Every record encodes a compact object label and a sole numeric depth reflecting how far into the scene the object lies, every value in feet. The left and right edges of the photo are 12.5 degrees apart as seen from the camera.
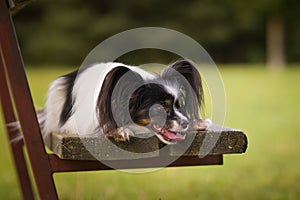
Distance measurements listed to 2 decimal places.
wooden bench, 7.82
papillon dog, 7.93
